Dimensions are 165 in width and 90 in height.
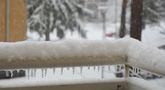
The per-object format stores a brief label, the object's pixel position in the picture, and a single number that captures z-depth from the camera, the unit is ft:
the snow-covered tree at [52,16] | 59.21
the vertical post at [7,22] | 23.06
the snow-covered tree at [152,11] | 56.03
